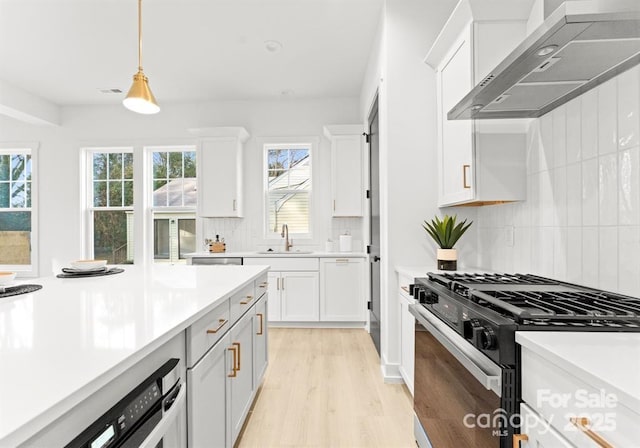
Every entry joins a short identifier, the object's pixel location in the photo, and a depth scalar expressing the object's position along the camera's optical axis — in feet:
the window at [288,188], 15.60
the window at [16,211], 16.31
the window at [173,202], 16.10
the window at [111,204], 16.24
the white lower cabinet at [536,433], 2.48
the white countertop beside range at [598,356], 2.00
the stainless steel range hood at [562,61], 3.28
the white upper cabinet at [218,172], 14.49
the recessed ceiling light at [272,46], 10.82
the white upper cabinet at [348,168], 14.06
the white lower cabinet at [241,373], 5.50
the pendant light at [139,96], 7.00
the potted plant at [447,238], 7.43
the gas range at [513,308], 3.07
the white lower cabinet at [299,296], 13.35
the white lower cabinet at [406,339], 7.22
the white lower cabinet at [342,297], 13.34
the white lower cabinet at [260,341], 7.22
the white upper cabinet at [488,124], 6.22
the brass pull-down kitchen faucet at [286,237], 14.99
